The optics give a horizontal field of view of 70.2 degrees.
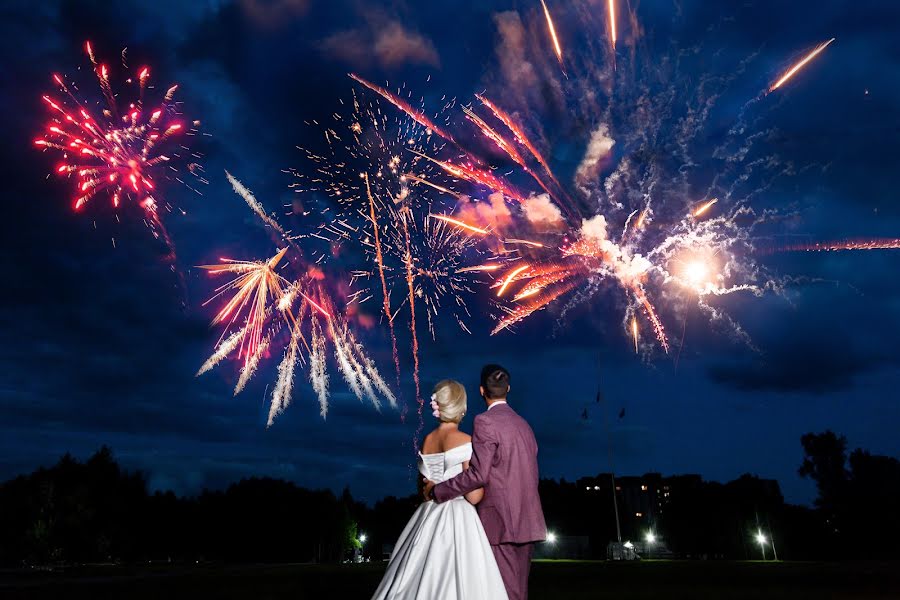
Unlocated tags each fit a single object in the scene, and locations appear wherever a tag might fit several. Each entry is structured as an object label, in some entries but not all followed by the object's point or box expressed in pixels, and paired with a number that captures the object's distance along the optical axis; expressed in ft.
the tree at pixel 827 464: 282.77
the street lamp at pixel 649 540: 225.15
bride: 16.97
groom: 17.21
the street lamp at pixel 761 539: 229.25
